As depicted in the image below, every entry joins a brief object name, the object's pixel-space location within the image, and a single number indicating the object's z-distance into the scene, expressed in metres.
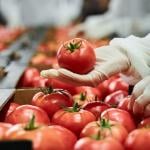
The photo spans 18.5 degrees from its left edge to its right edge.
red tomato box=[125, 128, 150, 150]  1.66
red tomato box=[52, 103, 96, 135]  1.92
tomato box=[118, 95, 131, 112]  2.18
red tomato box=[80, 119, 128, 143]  1.70
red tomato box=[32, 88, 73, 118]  2.15
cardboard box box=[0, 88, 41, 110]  2.40
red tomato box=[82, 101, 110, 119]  2.15
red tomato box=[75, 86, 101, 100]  2.69
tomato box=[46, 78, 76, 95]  2.72
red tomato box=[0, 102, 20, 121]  2.12
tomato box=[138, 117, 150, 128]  1.90
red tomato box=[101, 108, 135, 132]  1.97
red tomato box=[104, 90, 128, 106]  2.60
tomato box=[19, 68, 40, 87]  3.25
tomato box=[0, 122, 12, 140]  1.71
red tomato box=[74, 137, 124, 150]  1.56
